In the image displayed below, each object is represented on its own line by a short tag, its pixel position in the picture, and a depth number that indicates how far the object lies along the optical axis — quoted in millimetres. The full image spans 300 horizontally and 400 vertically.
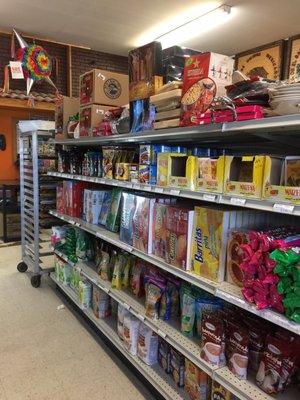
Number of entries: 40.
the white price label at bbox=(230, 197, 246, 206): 1404
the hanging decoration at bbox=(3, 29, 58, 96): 6188
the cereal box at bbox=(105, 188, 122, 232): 2715
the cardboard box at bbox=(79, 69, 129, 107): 2852
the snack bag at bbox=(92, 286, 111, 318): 2820
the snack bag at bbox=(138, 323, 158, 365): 2227
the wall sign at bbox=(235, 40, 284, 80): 6141
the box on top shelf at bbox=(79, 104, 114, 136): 2855
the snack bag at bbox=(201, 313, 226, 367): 1644
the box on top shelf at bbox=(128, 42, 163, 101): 2037
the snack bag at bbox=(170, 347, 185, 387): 2023
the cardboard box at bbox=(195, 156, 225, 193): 1559
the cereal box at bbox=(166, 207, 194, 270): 1807
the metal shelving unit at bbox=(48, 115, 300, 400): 1324
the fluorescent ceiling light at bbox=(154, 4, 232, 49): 5266
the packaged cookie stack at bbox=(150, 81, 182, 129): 1821
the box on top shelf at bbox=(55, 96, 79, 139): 3412
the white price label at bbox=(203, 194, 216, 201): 1544
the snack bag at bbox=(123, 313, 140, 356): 2334
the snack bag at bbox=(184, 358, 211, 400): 1839
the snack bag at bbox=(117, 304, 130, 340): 2468
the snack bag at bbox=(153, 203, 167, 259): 2029
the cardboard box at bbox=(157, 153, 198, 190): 1805
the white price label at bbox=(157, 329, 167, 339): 1963
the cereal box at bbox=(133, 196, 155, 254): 2145
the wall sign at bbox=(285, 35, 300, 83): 5761
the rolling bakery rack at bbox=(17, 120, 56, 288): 3646
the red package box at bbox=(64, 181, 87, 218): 3309
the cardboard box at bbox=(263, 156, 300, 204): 1275
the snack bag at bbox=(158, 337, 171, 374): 2152
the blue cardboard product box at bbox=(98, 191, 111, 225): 2932
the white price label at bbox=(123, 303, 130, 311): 2332
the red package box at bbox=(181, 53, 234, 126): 1654
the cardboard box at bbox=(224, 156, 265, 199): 1377
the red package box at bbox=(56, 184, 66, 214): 3553
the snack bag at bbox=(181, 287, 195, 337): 1927
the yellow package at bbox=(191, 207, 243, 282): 1608
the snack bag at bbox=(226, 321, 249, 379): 1549
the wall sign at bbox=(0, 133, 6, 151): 6375
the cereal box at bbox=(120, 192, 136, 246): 2352
